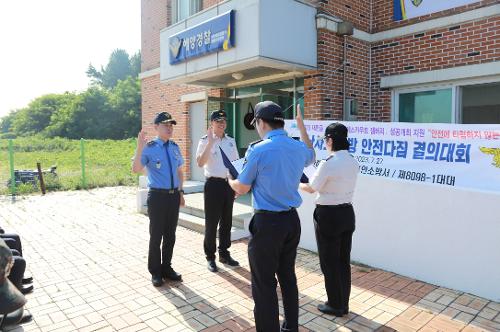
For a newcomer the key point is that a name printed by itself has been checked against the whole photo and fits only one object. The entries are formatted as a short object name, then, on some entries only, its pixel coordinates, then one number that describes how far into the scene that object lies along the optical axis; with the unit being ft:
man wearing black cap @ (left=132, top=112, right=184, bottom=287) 14.42
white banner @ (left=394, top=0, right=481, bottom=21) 21.50
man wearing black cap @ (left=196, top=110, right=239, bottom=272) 16.12
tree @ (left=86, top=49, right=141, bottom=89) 250.78
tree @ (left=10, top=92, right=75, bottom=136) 192.44
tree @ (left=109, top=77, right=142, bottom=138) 159.43
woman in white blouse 11.25
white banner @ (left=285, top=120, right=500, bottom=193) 13.25
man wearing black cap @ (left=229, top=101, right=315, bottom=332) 9.34
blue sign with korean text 21.02
